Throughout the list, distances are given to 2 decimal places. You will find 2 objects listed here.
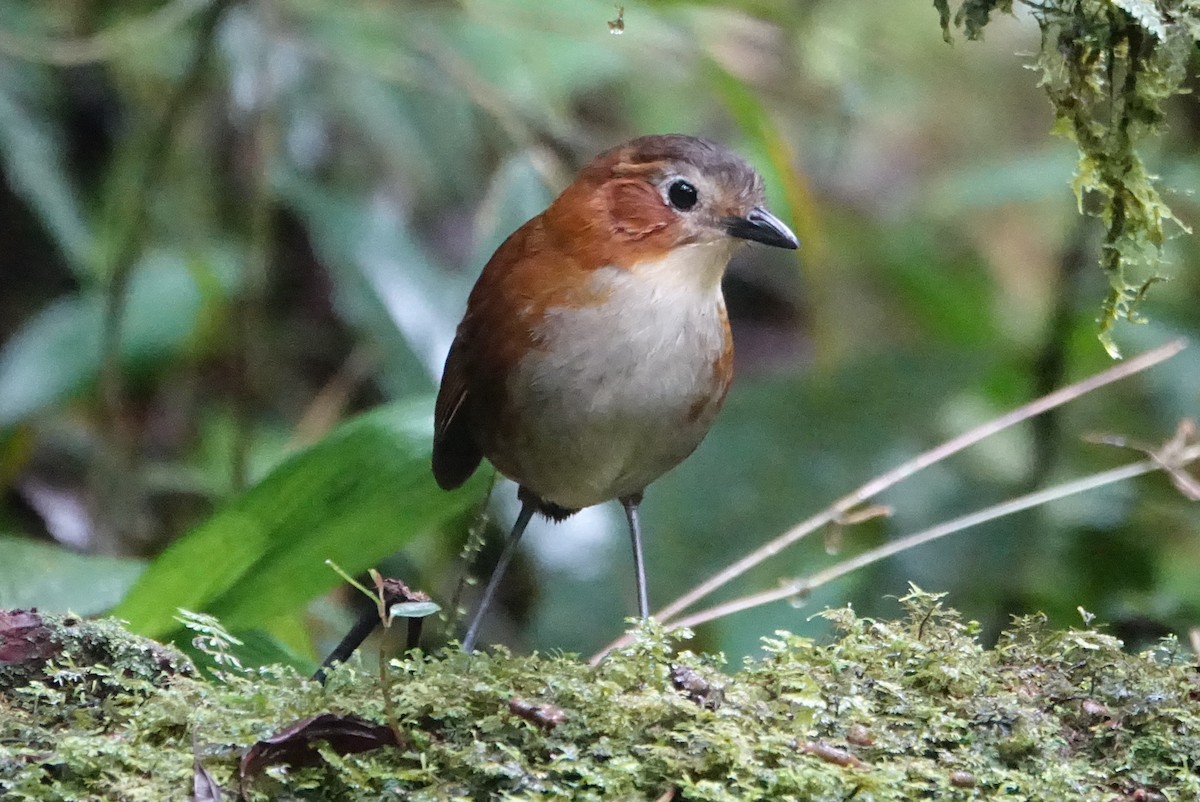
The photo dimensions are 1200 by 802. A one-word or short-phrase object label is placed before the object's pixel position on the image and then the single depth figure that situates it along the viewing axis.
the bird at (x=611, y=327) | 5.93
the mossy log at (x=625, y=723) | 5.77
